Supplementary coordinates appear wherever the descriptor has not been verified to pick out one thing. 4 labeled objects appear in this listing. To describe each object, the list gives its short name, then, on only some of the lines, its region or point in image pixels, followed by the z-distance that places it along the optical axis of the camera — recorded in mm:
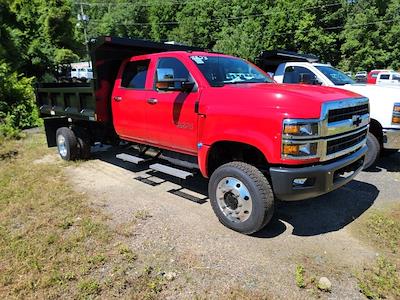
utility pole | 49106
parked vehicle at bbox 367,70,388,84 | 24367
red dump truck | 3727
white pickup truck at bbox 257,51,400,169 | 6133
